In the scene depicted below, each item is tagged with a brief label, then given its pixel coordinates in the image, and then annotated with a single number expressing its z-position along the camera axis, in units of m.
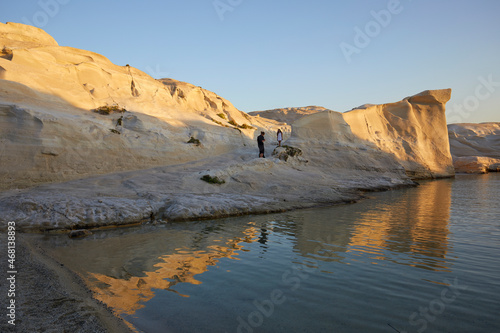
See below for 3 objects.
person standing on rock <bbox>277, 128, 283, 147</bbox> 21.39
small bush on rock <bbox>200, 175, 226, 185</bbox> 13.54
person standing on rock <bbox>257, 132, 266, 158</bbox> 19.05
